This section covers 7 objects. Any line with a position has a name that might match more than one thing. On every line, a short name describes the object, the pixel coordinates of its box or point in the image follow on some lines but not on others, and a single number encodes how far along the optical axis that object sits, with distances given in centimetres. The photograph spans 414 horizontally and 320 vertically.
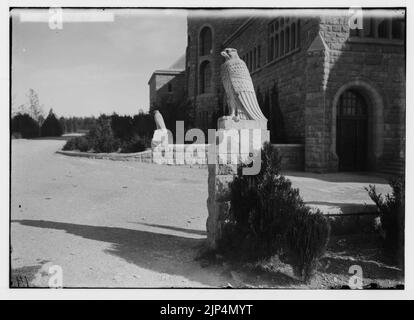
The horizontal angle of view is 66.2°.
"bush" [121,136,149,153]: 1695
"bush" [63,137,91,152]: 1895
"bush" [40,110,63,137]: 2524
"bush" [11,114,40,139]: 1712
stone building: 1216
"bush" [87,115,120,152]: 1805
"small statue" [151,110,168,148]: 1537
